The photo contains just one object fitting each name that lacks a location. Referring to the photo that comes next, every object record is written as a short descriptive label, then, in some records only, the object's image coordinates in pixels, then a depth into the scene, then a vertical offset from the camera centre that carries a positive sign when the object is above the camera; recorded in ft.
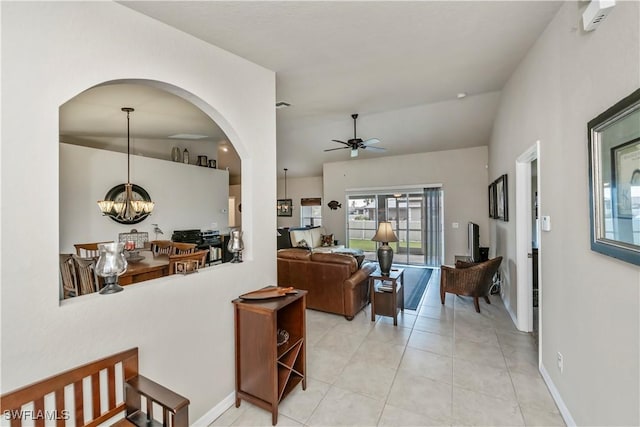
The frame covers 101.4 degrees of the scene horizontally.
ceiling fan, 15.59 +4.37
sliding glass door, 21.90 -0.50
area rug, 14.00 -4.51
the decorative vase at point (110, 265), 4.68 -0.85
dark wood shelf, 6.08 -3.41
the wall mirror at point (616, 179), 3.77 +0.55
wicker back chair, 12.10 -3.08
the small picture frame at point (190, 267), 6.16 -1.24
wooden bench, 3.66 -2.79
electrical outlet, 6.30 -3.60
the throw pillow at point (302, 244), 21.75 -2.34
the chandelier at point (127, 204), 12.97 +0.73
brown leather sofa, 11.59 -2.90
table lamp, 11.69 -1.43
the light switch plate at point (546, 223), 7.13 -0.25
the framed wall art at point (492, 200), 15.32 +0.89
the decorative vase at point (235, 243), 7.16 -0.72
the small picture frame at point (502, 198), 12.11 +0.81
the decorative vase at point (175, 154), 17.65 +4.31
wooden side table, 11.25 -3.60
